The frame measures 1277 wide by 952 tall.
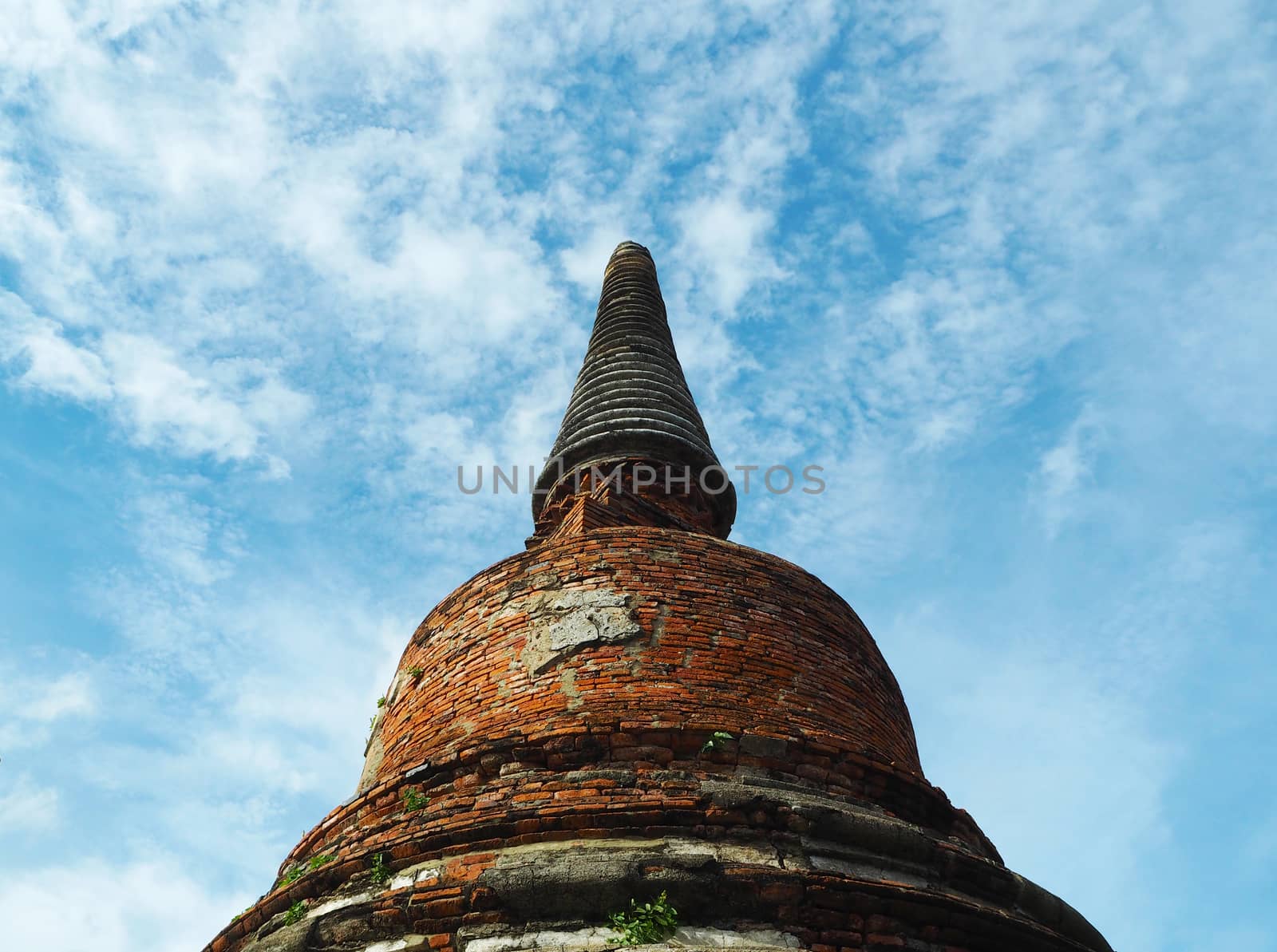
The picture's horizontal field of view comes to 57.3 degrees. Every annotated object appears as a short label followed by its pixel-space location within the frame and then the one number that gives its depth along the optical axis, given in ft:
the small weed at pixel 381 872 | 15.28
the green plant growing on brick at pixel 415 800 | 16.97
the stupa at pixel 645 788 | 14.07
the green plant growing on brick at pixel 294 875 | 16.76
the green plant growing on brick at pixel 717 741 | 16.67
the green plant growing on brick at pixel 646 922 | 13.43
